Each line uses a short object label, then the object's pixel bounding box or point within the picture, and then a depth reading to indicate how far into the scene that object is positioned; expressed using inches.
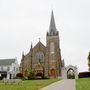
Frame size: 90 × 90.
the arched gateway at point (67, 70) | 1081.1
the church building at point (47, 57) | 1128.7
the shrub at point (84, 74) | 957.3
